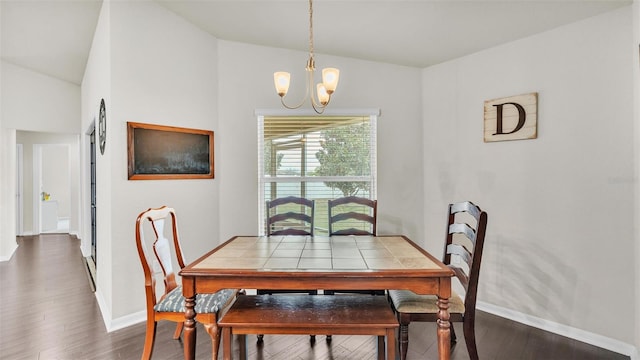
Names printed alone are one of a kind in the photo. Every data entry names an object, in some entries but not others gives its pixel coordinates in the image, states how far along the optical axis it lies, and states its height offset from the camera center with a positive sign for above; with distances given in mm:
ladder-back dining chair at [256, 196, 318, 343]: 2933 -369
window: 3625 +219
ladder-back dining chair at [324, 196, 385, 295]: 2957 -367
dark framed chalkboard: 2793 +236
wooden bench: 1766 -809
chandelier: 2115 +640
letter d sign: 2773 +518
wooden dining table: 1739 -539
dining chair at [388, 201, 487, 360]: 1877 -798
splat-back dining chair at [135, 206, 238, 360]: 1944 -784
